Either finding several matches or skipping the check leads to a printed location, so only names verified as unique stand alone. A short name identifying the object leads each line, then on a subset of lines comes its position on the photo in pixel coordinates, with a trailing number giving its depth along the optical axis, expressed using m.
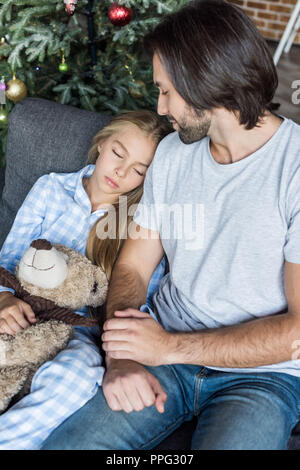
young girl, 1.50
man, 1.11
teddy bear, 1.19
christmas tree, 2.00
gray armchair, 1.74
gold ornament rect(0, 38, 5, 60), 2.33
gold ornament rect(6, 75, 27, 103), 2.08
